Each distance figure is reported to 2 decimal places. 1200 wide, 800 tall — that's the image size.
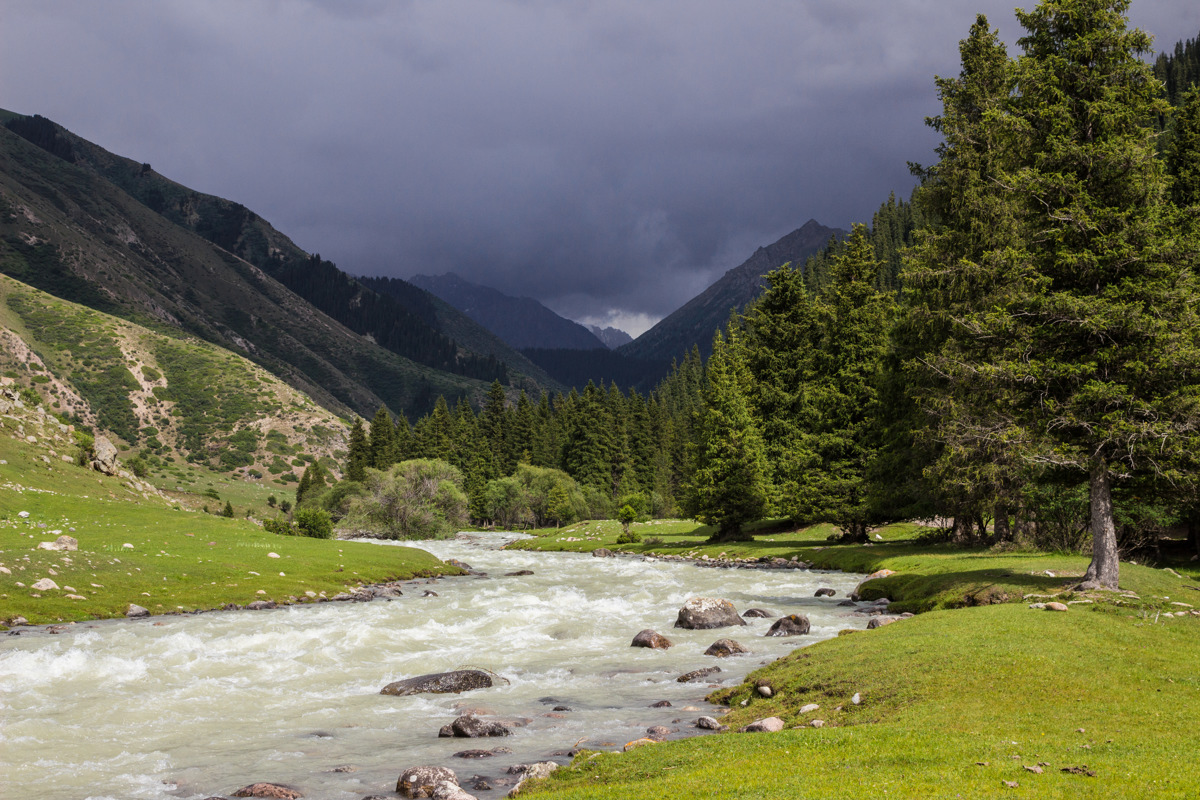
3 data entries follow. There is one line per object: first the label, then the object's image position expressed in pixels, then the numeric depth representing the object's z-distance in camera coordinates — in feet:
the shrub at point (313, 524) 206.80
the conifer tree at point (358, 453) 426.67
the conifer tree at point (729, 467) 193.36
